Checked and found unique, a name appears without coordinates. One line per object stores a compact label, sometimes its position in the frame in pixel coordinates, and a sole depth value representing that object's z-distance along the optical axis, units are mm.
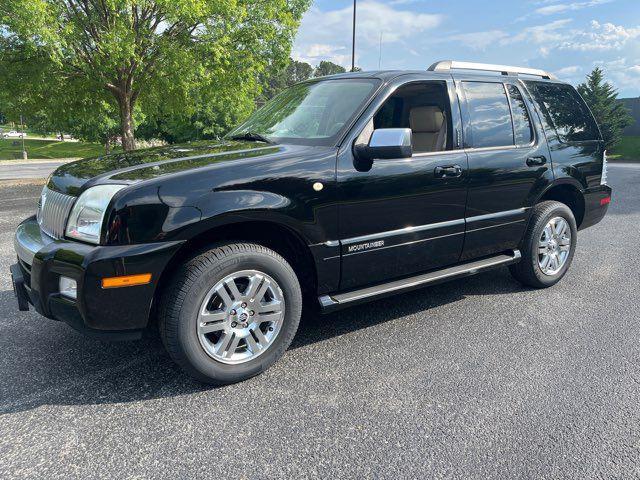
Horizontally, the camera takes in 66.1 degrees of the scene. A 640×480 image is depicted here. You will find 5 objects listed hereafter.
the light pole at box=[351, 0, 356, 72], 22066
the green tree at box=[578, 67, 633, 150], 35638
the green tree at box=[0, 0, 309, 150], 10688
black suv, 2594
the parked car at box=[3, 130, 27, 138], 80844
